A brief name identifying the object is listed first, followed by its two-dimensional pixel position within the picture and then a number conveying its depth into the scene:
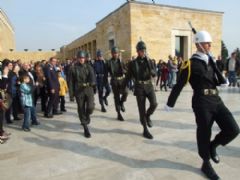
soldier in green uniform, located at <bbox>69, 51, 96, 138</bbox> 5.97
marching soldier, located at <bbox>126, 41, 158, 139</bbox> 5.61
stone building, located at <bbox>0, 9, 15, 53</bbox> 43.68
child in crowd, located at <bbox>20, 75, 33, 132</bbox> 6.61
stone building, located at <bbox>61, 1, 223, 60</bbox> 22.39
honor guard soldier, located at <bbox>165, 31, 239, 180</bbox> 3.68
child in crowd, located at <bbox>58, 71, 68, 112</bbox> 8.75
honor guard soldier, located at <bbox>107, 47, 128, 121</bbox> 7.38
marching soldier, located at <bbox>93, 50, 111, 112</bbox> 8.69
